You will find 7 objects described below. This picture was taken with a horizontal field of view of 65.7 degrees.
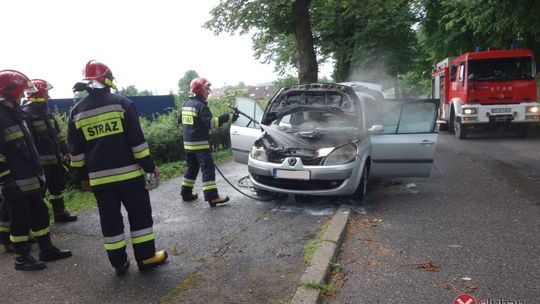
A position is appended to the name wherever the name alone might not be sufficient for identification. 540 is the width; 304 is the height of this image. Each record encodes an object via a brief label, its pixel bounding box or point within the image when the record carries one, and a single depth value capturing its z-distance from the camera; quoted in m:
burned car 5.63
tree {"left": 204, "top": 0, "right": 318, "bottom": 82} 12.82
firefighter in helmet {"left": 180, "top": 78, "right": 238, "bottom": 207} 6.00
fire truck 12.55
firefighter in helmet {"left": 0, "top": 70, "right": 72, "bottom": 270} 3.98
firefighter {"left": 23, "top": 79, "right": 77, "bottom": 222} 5.22
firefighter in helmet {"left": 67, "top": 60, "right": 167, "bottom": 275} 3.74
